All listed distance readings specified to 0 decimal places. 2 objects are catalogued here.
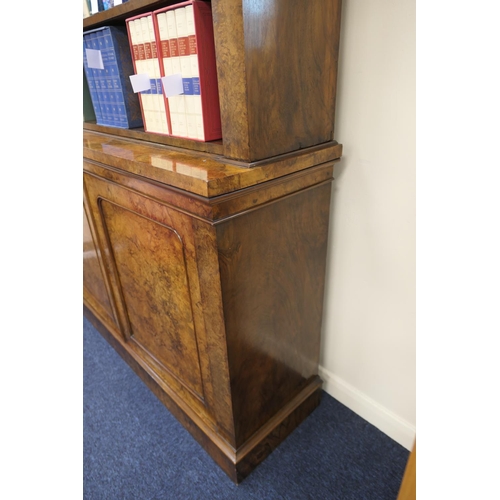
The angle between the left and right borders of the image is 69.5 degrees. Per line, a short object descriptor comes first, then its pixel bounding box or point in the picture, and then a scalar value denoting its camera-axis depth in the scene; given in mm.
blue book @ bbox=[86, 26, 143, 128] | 1189
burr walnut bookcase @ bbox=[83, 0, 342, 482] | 838
